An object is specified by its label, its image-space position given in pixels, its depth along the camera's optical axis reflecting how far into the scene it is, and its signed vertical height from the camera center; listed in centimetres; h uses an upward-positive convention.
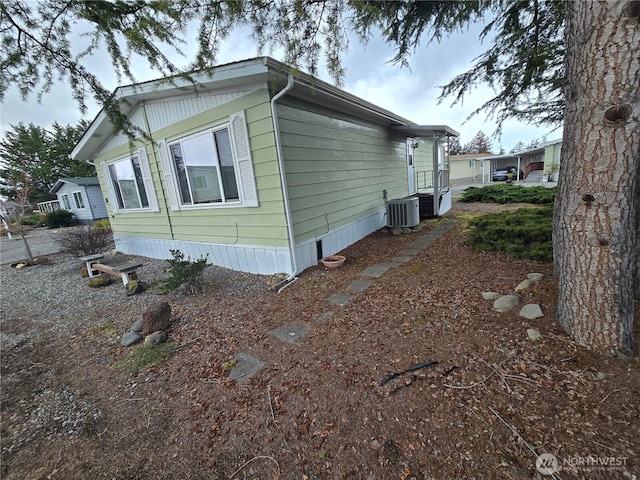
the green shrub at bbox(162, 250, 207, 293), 407 -118
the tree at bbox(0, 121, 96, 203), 2572 +587
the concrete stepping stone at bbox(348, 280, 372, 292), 390 -158
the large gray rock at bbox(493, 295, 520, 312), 262 -138
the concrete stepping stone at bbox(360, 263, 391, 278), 440 -157
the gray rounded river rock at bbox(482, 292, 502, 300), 289 -142
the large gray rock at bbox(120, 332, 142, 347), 310 -155
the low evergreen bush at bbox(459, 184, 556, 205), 971 -126
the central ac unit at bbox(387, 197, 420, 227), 703 -99
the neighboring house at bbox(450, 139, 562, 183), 1788 +1
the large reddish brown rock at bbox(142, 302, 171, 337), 321 -141
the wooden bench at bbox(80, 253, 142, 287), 498 -120
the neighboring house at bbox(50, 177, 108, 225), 1825 +93
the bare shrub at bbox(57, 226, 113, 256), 764 -93
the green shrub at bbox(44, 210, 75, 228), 1909 -32
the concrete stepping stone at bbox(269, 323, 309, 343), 284 -159
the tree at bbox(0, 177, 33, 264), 833 +43
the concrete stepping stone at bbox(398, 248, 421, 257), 524 -156
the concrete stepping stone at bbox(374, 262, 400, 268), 470 -157
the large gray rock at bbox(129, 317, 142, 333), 328 -149
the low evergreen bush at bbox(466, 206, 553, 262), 383 -113
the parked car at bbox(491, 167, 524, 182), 2357 -105
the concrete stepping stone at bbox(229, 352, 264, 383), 233 -159
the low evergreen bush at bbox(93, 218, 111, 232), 1363 -82
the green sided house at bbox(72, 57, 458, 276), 428 +51
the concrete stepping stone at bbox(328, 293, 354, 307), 352 -158
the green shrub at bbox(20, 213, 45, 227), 2041 -21
